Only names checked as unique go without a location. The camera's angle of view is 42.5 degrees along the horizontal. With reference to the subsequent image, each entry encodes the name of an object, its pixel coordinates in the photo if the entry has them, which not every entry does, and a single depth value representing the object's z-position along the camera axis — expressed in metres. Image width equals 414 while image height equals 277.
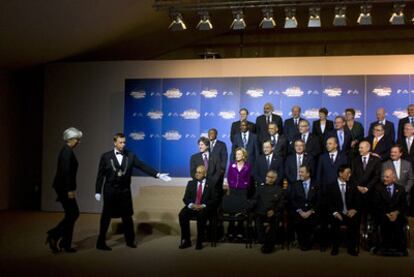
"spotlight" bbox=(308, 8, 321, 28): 8.22
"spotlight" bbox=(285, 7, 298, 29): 8.31
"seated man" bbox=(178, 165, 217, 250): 6.94
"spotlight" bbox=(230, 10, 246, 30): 8.41
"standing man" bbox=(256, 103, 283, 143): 8.74
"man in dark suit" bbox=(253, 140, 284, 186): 7.54
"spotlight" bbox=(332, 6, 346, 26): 8.07
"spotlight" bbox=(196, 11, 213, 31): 8.55
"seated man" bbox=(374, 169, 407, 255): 6.53
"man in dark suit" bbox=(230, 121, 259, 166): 8.41
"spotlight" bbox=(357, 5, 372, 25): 8.06
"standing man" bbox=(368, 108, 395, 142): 8.27
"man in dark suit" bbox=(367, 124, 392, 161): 7.89
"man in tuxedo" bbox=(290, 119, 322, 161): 7.94
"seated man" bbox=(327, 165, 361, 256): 6.55
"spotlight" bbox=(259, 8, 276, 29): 8.27
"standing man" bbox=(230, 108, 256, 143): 8.74
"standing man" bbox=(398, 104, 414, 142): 8.28
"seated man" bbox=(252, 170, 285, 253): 6.85
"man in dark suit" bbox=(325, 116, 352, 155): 8.18
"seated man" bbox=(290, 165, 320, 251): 6.78
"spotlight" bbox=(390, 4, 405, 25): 8.05
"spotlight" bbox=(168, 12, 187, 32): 8.62
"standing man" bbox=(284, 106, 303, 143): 8.67
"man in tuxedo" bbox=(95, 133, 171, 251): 6.76
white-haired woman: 6.47
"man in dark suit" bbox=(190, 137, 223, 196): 7.43
